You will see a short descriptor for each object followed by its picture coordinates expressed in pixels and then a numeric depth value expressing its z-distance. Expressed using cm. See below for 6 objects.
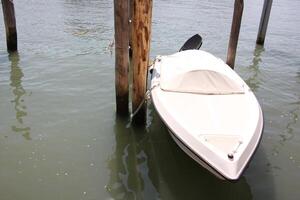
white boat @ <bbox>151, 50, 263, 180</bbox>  489
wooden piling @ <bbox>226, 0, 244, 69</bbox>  971
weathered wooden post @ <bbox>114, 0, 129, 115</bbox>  625
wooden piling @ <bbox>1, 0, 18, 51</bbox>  1105
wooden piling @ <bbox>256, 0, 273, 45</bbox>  1399
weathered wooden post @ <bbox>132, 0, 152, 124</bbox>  604
